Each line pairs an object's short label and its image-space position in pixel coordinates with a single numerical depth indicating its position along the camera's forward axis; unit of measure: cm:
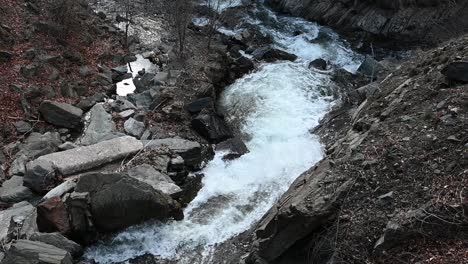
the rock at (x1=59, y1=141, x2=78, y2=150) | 1183
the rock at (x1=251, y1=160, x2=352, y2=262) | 759
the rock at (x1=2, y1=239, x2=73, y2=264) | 777
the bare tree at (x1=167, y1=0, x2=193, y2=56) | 1709
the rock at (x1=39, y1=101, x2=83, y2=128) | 1280
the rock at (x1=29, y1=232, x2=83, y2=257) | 871
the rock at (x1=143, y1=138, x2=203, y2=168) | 1212
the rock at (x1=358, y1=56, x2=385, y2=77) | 1727
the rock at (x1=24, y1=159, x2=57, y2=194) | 1035
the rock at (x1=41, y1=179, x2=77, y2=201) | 976
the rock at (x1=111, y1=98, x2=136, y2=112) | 1387
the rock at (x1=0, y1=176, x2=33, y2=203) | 1020
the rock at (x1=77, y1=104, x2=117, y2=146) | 1239
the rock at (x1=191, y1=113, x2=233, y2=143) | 1322
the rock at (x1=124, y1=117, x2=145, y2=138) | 1283
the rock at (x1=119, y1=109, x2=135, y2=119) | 1351
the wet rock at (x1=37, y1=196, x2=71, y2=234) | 916
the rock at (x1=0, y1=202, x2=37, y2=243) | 909
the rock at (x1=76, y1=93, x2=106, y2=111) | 1371
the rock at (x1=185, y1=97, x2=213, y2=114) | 1405
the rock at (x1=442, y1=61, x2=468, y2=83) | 895
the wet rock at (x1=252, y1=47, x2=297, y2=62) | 1837
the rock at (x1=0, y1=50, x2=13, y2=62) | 1411
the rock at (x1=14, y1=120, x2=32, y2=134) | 1223
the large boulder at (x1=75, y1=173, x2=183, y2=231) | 941
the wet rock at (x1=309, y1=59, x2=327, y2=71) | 1794
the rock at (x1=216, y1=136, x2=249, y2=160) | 1259
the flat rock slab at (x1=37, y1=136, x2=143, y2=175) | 1084
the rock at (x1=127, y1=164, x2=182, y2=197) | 1076
